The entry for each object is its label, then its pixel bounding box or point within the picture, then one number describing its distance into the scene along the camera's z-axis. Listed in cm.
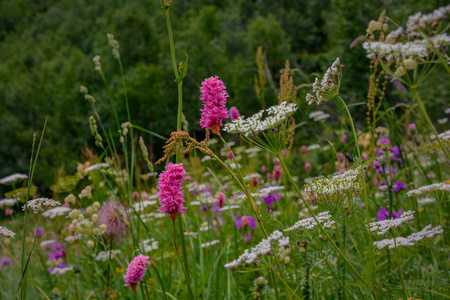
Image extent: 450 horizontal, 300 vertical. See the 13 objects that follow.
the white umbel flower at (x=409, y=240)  127
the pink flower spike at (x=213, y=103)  124
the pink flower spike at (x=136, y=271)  141
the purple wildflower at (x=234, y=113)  301
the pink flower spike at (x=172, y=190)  125
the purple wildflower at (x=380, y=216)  238
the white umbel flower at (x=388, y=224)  121
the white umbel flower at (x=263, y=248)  96
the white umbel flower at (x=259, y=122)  120
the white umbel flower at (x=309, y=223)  120
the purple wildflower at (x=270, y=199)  303
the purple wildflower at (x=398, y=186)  267
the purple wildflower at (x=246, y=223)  279
